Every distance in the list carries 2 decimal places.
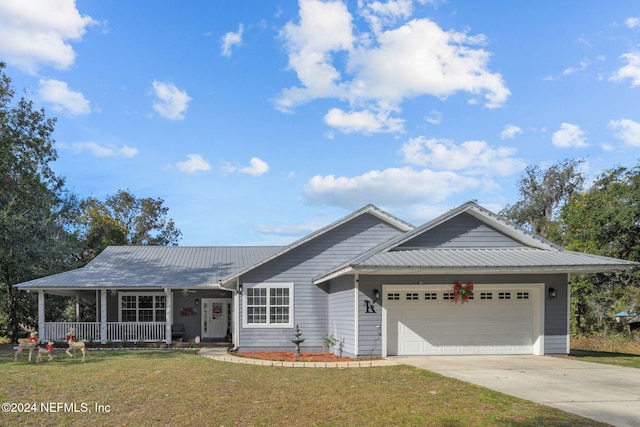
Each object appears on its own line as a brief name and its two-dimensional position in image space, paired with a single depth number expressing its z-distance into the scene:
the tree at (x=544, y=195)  38.62
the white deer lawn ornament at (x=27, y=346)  15.79
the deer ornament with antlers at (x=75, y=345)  15.50
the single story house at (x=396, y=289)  15.38
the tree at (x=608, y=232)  23.72
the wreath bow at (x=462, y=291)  15.65
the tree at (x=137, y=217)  45.78
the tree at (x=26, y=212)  24.78
